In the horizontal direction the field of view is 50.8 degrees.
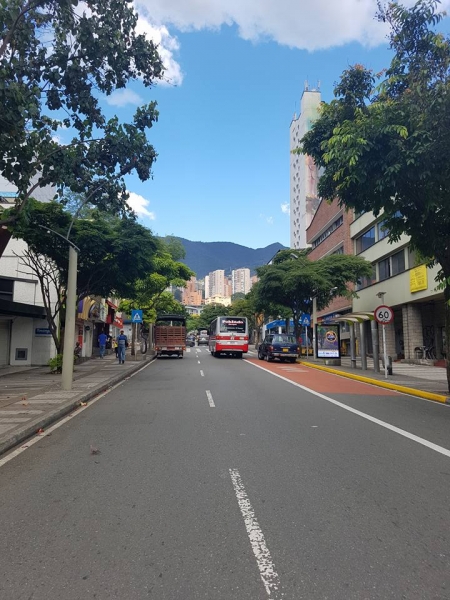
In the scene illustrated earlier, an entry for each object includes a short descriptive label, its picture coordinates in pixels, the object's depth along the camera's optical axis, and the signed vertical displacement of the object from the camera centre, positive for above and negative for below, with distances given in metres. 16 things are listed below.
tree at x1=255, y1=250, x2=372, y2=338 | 33.12 +5.09
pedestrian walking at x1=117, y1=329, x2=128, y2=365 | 26.00 +0.41
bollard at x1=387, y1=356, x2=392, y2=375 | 20.08 -0.63
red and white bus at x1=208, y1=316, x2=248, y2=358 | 35.44 +1.34
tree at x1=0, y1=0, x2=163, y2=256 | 8.19 +5.20
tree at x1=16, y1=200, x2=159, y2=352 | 17.97 +4.29
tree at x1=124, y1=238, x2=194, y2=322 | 32.75 +5.24
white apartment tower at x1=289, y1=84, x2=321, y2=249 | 99.31 +36.11
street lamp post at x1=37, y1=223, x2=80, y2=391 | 13.84 +0.90
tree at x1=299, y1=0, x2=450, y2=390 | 10.21 +4.65
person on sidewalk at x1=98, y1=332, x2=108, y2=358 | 31.63 +0.83
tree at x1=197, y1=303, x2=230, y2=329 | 94.05 +8.17
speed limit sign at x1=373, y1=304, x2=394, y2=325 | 18.25 +1.37
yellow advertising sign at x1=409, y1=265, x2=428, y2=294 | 27.62 +4.24
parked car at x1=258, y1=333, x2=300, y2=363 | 30.05 +0.28
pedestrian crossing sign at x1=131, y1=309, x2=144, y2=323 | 28.84 +2.32
